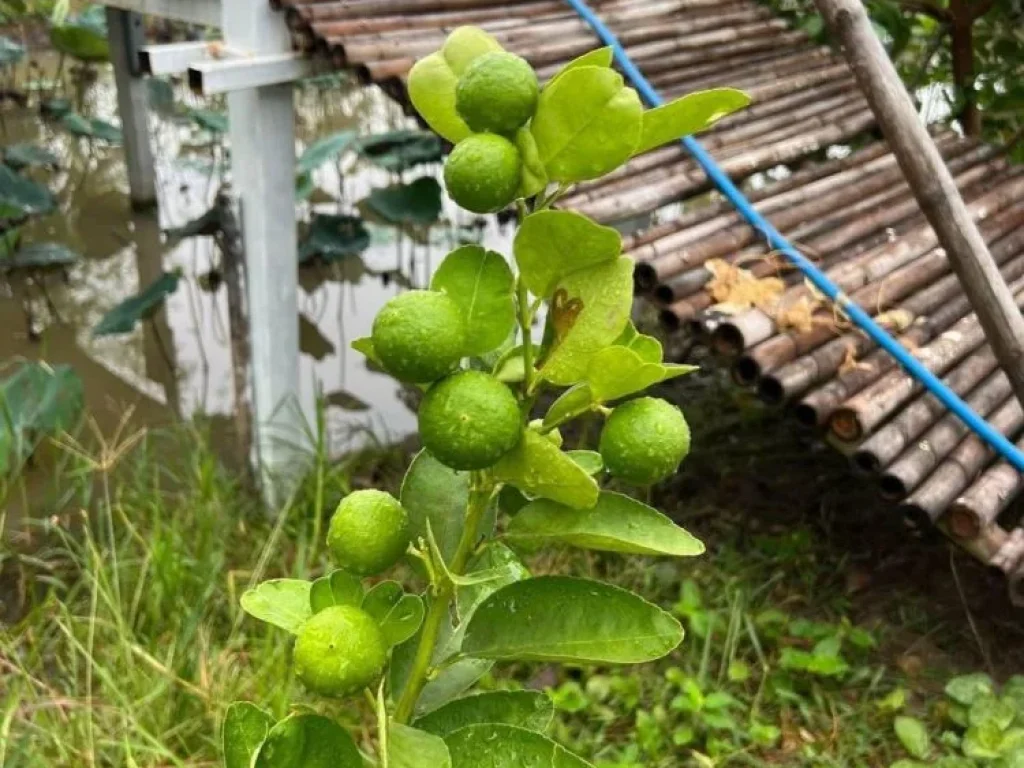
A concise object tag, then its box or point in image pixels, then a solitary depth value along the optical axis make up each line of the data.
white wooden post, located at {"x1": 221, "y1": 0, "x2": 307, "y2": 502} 2.04
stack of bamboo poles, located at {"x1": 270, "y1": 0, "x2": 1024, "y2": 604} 1.65
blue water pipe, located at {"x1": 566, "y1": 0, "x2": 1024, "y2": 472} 1.64
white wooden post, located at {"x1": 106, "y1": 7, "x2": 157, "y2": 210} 4.02
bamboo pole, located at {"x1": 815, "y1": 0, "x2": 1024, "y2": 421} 1.38
